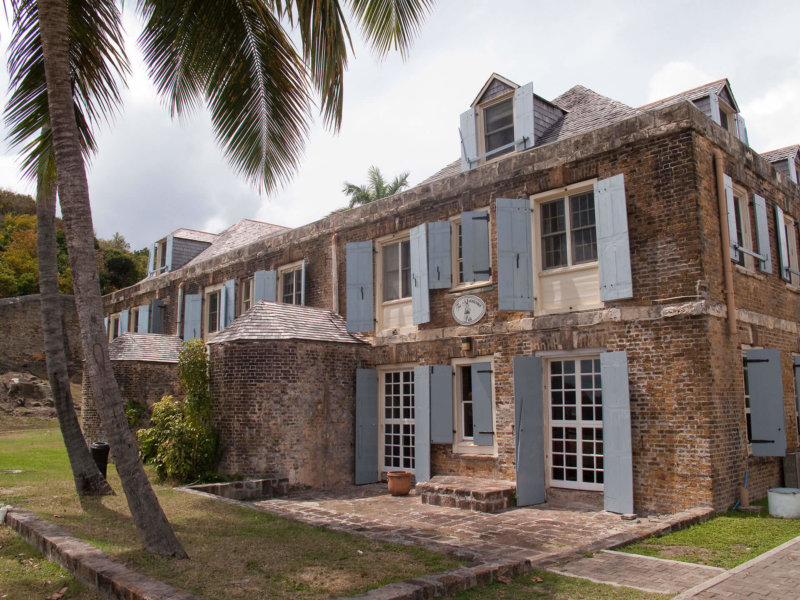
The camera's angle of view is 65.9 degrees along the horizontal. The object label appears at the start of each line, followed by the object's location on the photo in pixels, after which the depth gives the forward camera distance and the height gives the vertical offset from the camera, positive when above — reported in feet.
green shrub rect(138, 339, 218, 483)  39.32 -3.12
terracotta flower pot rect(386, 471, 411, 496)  38.04 -6.04
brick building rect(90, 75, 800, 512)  30.22 +3.54
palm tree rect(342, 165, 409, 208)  127.03 +40.09
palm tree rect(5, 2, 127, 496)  25.71 +11.30
